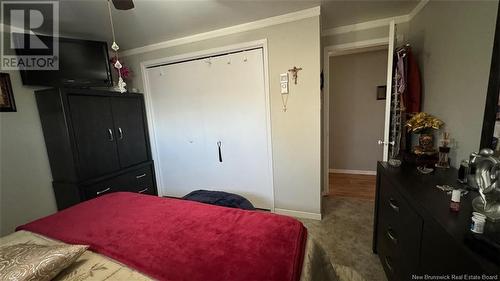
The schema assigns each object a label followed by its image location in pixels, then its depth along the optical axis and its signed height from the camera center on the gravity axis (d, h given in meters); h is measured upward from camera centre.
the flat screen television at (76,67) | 2.15 +0.66
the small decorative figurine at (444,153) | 1.46 -0.35
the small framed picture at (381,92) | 3.55 +0.26
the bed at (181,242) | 0.90 -0.65
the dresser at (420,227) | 0.78 -0.57
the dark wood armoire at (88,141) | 2.15 -0.21
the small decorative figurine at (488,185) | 0.86 -0.37
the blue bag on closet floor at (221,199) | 2.19 -0.90
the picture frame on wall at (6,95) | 1.99 +0.32
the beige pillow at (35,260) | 0.80 -0.56
